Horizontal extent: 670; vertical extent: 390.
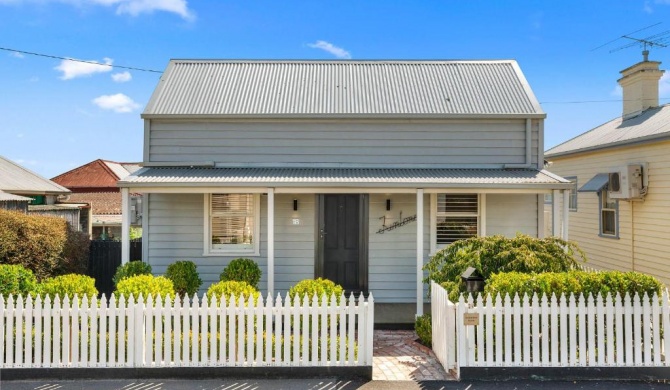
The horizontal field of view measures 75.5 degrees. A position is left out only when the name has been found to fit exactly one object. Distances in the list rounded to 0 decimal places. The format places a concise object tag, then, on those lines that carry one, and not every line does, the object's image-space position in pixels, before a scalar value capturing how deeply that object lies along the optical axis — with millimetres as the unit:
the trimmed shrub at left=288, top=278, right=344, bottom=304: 6340
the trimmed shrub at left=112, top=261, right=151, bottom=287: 7766
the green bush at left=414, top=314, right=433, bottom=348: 6588
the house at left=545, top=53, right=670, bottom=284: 9672
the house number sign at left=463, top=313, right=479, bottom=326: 5180
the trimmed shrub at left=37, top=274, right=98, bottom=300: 6137
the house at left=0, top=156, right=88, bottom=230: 14664
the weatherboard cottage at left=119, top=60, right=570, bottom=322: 8984
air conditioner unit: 10156
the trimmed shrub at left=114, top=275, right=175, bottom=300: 6345
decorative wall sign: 9008
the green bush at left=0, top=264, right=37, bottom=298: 6152
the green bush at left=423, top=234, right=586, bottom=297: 6325
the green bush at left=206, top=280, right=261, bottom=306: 6359
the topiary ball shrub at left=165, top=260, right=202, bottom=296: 7891
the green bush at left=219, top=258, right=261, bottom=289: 7945
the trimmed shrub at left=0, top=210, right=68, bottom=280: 7973
